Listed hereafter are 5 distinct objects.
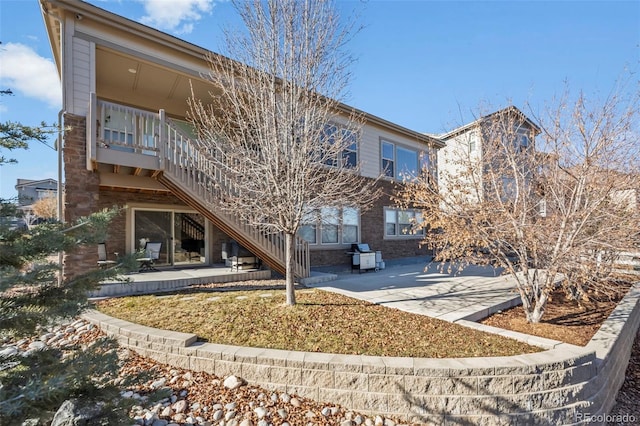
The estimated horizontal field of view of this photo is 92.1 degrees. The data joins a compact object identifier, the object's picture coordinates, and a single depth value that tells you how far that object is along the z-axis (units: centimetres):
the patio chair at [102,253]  897
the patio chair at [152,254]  945
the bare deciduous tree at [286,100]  537
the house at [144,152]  691
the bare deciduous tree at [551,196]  504
